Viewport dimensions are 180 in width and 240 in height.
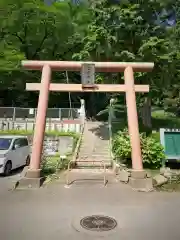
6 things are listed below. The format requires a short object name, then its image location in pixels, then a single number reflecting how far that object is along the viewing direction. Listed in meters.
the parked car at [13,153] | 12.03
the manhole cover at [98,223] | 6.25
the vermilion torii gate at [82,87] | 10.83
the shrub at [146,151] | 12.67
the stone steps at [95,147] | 14.12
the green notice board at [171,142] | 12.55
